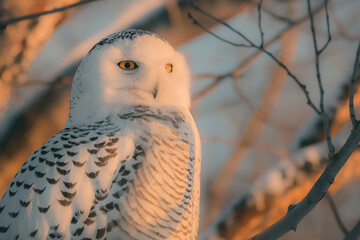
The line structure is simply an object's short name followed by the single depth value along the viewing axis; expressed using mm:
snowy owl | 5980
